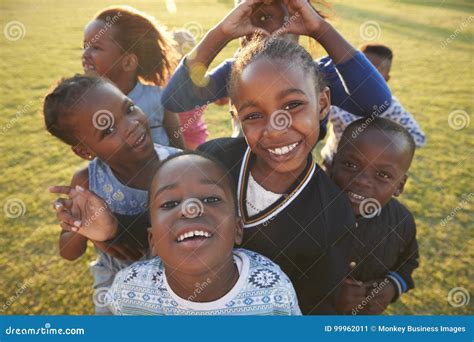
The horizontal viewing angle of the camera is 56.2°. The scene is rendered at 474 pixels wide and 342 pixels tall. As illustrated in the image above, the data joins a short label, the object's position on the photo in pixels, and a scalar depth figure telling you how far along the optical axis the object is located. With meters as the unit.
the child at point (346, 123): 1.91
